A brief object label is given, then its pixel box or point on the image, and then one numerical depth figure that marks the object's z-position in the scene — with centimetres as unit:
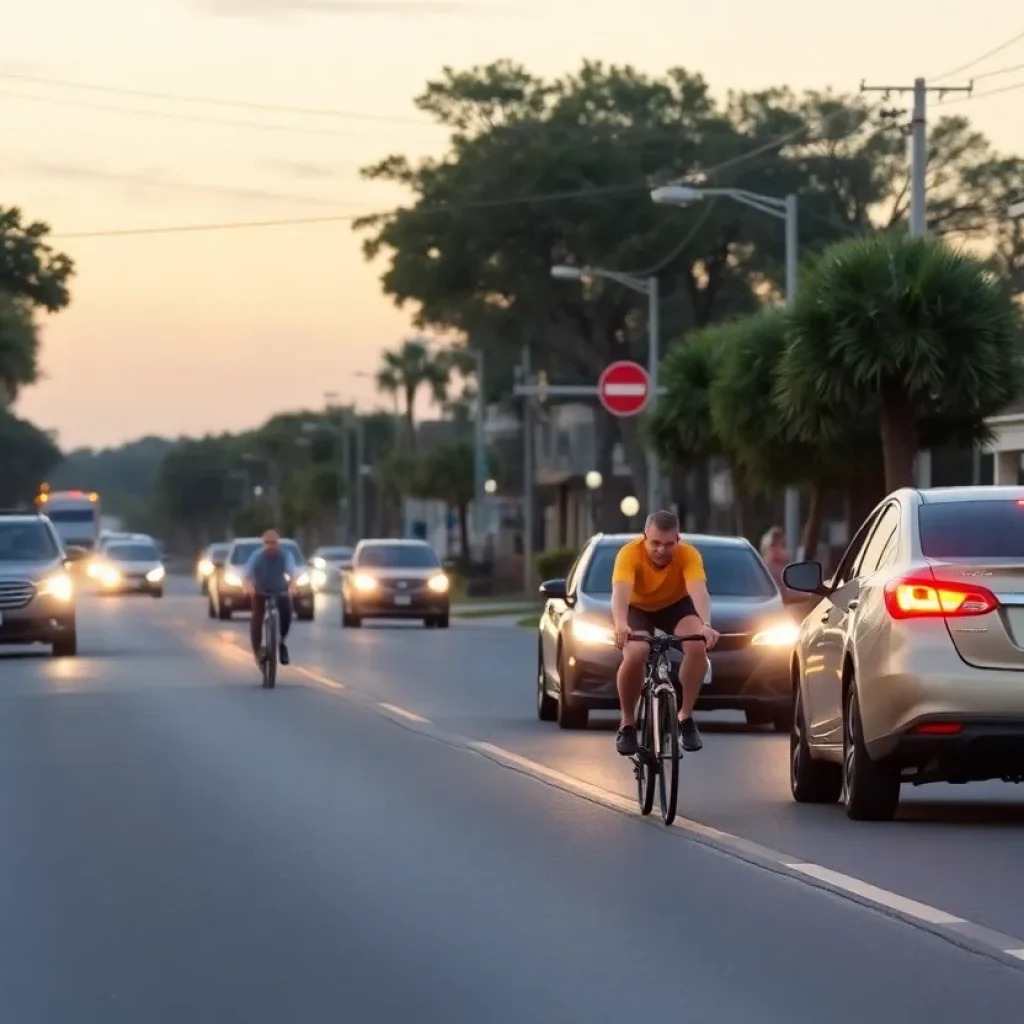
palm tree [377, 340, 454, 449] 12338
